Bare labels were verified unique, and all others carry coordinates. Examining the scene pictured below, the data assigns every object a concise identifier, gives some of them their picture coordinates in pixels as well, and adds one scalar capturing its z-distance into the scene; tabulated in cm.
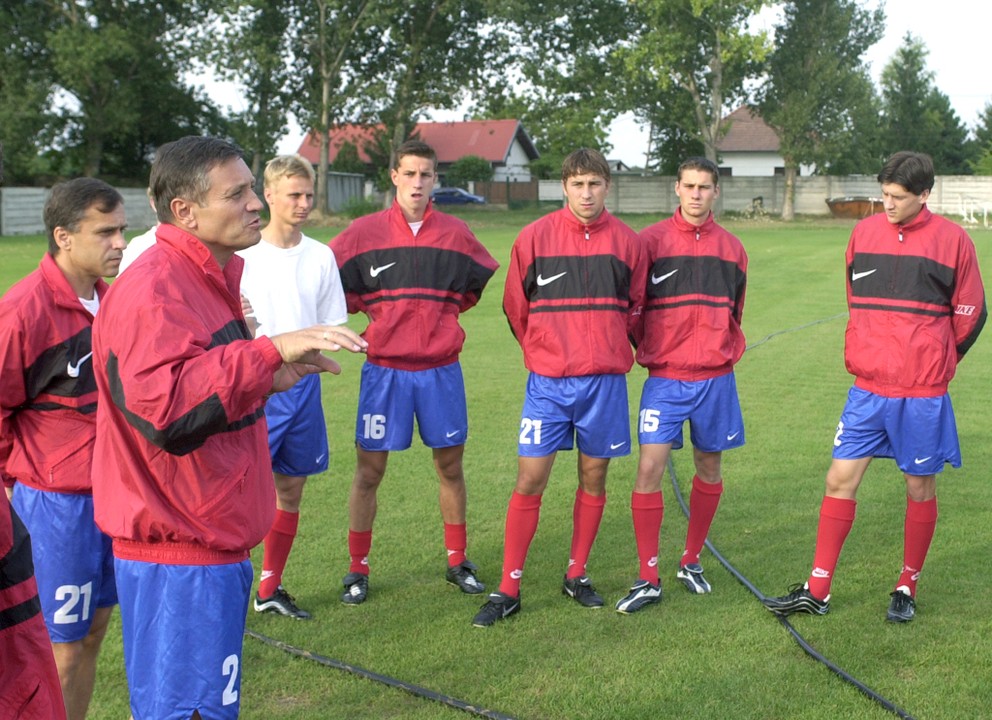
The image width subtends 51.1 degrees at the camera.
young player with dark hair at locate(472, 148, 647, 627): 518
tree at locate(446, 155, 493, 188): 5766
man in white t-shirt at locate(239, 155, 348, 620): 494
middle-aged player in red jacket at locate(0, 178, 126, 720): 337
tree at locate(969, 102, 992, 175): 5344
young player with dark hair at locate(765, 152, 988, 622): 496
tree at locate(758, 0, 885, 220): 4606
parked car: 5359
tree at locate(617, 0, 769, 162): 4419
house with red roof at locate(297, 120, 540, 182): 6812
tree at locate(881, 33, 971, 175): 5947
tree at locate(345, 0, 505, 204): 4450
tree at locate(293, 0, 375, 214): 4281
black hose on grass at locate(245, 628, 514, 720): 400
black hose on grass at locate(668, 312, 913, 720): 402
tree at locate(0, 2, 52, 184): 3938
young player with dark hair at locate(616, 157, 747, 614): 536
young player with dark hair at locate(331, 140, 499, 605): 538
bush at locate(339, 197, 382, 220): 4118
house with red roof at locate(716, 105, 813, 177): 6862
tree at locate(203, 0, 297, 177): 4238
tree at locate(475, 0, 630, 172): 4675
